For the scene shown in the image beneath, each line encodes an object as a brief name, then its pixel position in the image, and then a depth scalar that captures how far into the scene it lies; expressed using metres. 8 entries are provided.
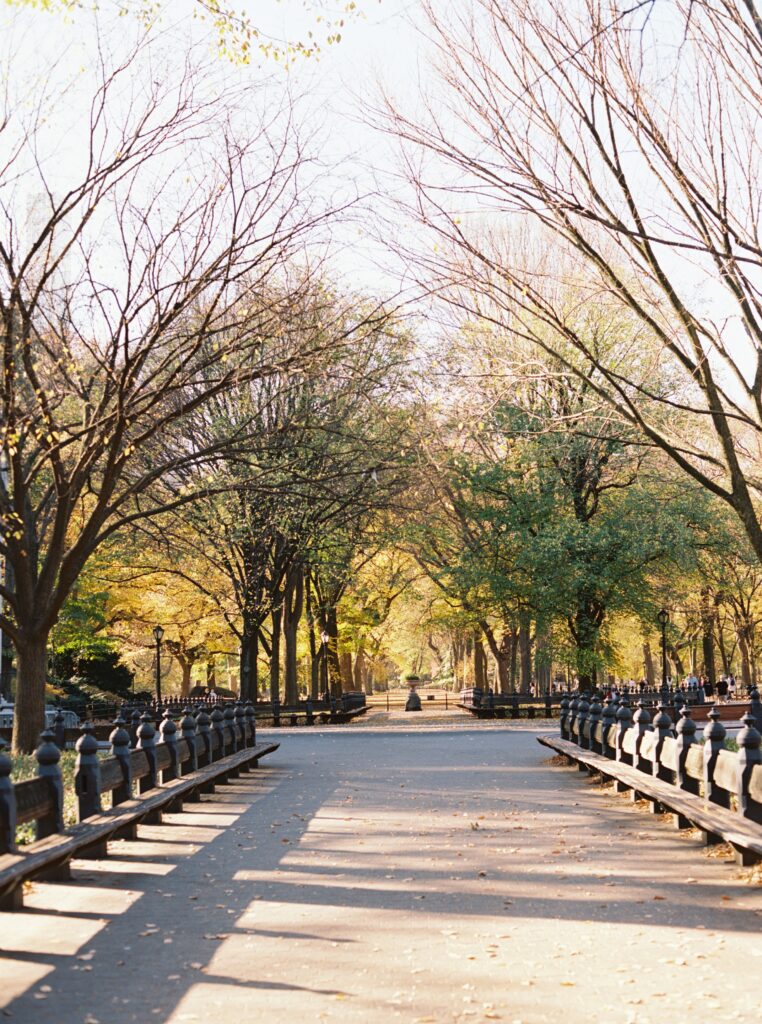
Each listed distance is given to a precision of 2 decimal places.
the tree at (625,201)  12.08
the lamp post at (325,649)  49.44
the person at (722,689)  55.72
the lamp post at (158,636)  41.00
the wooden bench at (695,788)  9.63
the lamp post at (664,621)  47.56
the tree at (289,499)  22.34
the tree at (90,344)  17.98
